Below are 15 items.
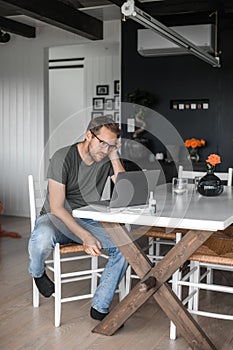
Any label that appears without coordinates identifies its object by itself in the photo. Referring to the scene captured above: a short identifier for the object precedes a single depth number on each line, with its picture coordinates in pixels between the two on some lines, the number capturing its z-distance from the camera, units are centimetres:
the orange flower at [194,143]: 607
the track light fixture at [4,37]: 680
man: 311
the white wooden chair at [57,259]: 314
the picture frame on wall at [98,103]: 989
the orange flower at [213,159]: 360
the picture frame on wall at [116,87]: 970
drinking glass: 372
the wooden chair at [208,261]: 284
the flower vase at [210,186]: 364
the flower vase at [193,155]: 610
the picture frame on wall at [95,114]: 1001
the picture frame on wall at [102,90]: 984
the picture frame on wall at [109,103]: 984
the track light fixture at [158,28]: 309
